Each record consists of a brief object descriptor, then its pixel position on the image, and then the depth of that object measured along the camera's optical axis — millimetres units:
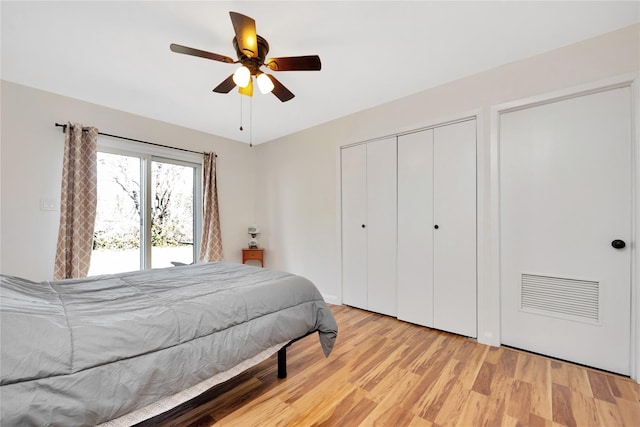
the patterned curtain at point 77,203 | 2699
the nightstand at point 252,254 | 4277
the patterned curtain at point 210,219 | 3877
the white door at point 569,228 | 1869
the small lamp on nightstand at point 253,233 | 4398
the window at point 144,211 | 3156
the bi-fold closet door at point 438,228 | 2461
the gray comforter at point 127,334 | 845
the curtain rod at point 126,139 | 2773
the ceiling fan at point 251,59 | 1572
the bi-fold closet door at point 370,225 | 3014
